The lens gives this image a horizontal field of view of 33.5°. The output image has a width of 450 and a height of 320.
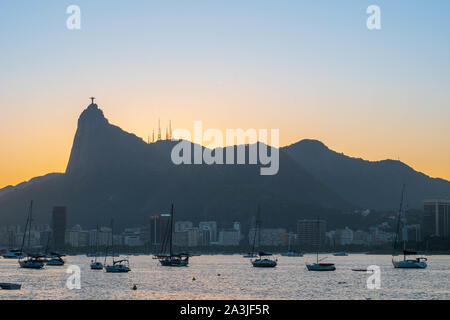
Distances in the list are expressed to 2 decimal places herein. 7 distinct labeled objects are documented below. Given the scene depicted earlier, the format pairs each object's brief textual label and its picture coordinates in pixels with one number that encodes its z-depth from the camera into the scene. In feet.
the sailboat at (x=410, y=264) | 610.85
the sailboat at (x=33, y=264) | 645.10
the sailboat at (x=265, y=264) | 648.25
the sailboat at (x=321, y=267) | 596.09
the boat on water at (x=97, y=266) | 606.67
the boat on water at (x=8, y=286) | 322.86
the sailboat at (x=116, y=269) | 545.77
